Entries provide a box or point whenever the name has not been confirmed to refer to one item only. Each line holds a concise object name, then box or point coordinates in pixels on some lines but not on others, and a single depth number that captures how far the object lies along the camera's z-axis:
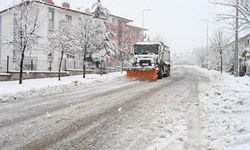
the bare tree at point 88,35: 29.97
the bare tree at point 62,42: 25.89
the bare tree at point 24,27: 21.08
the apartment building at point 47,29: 27.84
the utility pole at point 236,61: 26.25
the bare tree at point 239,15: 14.33
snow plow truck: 28.78
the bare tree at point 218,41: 45.58
